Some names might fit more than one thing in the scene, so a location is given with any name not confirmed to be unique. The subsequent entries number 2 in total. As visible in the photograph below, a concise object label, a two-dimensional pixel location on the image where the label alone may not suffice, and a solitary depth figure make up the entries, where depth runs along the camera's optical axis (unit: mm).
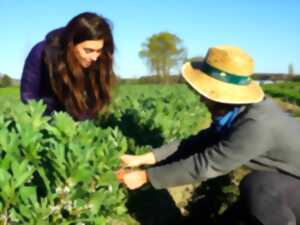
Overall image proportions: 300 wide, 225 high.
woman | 3080
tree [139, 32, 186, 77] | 62183
